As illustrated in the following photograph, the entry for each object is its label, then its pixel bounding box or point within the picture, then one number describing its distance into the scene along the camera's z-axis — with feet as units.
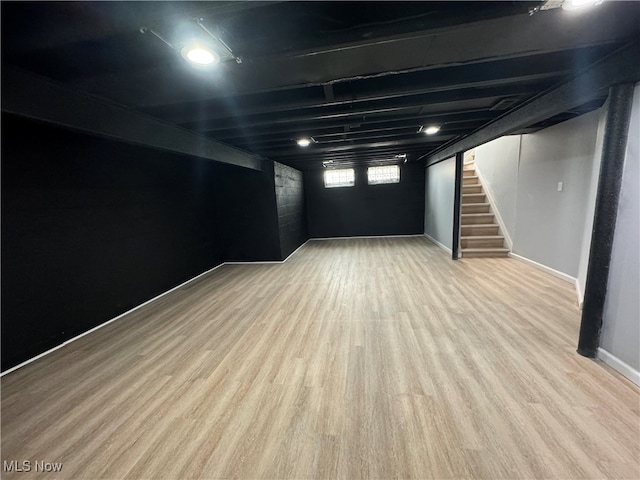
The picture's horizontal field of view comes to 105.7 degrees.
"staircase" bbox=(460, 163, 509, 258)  15.76
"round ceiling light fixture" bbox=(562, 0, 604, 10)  3.60
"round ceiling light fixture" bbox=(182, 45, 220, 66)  4.27
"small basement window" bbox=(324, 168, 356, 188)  24.89
